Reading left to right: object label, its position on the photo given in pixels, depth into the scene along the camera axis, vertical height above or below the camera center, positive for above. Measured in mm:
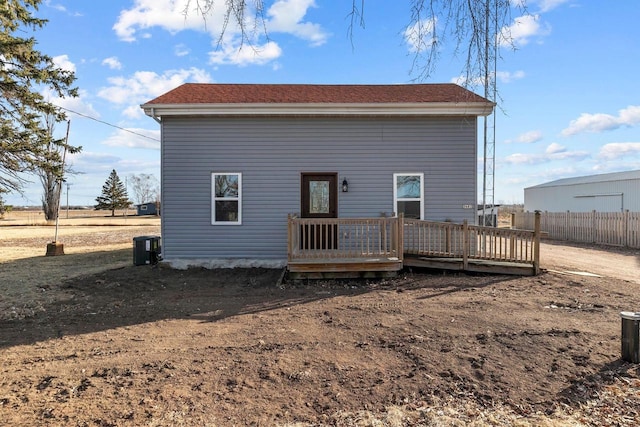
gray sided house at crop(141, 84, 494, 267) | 9844 +927
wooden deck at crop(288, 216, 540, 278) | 8383 -945
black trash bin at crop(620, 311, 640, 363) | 4176 -1313
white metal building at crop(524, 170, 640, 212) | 21797 +1093
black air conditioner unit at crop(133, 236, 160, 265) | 10570 -1019
